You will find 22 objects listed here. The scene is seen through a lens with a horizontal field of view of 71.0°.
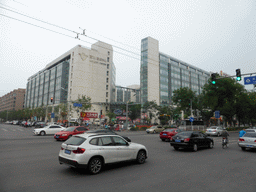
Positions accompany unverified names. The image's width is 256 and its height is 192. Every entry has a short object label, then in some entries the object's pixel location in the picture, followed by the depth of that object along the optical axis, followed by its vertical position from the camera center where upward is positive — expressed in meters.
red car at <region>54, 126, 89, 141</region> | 18.05 -1.53
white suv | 6.50 -1.29
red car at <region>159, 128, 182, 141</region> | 19.44 -1.64
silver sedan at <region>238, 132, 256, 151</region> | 12.51 -1.55
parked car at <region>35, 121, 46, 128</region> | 41.21 -1.77
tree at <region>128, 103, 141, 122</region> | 77.36 +2.68
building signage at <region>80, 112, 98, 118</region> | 46.39 +0.72
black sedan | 12.43 -1.55
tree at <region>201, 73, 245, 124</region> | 41.38 +5.76
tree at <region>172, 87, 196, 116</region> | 44.94 +5.21
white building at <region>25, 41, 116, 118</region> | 74.88 +18.48
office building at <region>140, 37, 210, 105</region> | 80.25 +20.92
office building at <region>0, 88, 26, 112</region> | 151.25 +15.26
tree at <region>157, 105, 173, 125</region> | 69.25 +2.00
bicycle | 14.30 -1.77
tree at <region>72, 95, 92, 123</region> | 49.74 +3.54
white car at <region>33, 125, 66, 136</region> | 24.72 -1.75
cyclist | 14.29 -1.22
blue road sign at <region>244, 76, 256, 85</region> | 15.86 +3.44
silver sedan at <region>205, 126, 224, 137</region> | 29.22 -2.02
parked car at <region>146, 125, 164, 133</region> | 34.78 -2.16
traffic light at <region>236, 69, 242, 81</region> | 14.53 +3.59
